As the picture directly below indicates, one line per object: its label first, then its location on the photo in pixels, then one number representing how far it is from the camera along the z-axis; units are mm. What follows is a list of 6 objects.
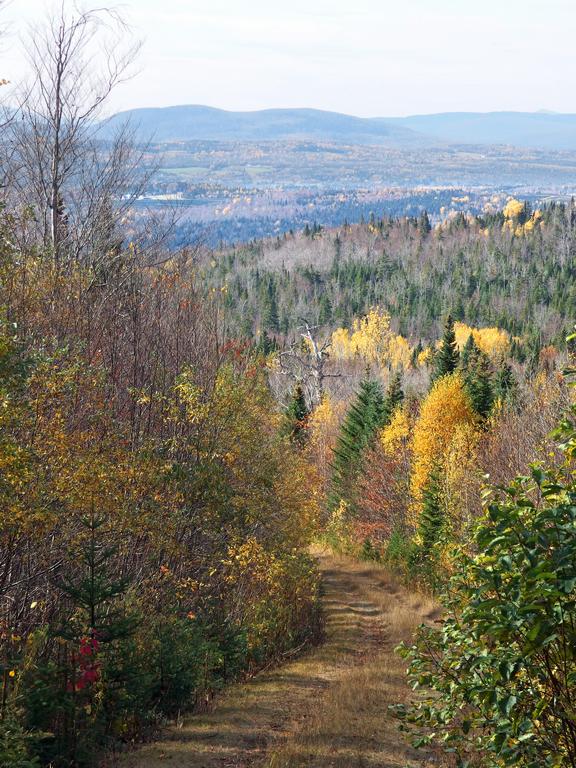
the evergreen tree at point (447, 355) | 47188
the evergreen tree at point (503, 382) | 46072
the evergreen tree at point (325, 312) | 164875
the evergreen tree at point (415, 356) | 120625
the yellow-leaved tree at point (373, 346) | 117294
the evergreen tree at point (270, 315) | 162000
